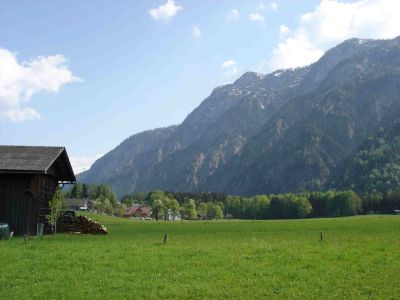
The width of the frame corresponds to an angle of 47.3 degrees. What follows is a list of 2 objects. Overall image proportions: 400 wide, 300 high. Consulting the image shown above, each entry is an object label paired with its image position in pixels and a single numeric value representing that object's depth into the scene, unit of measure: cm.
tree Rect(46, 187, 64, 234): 5838
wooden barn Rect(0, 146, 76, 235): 5238
